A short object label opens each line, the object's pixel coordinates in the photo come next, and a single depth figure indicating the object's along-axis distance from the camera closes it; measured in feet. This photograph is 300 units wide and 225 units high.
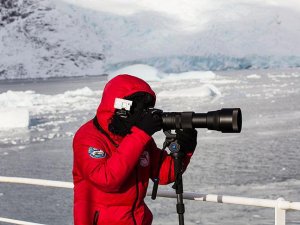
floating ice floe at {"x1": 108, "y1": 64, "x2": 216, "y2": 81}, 170.81
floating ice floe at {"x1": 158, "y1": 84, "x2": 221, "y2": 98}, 135.03
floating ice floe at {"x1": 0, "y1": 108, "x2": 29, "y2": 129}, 86.74
